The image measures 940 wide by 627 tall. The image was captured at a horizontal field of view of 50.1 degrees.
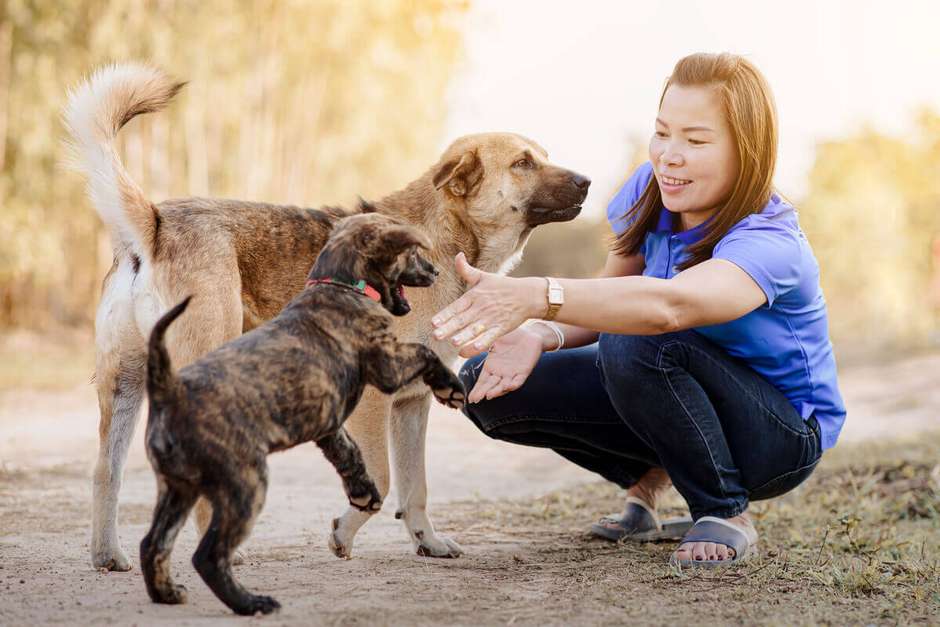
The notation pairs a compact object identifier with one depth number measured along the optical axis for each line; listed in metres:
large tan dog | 3.91
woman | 3.74
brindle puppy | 2.73
